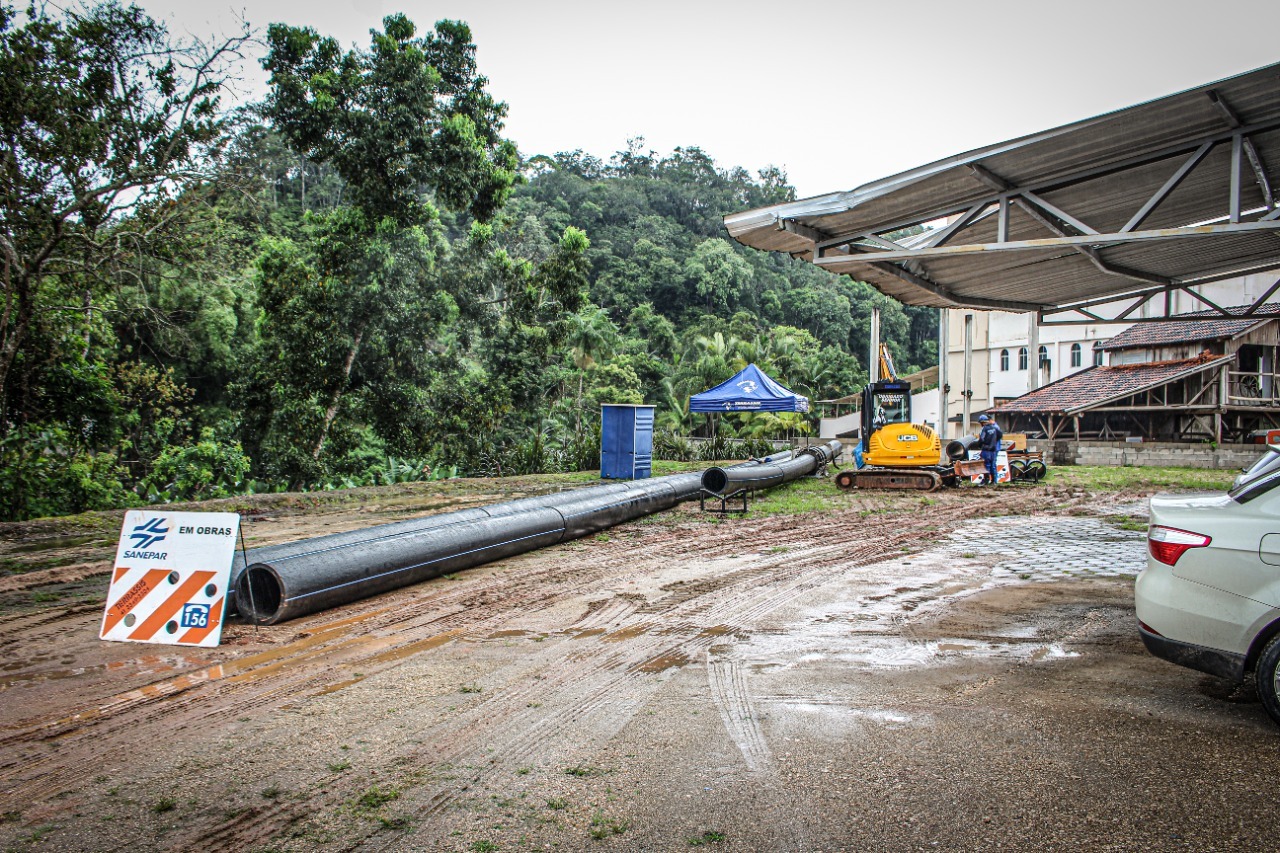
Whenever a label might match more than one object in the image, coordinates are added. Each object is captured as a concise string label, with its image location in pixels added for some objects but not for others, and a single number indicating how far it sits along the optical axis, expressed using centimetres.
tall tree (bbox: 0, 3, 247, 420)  1332
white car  395
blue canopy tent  2214
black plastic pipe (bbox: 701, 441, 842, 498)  1401
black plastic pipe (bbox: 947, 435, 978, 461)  1916
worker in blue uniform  1828
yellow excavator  1747
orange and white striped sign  570
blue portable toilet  1866
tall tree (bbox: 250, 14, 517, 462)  1916
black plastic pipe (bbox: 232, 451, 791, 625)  633
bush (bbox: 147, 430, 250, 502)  1580
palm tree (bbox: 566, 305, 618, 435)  3559
